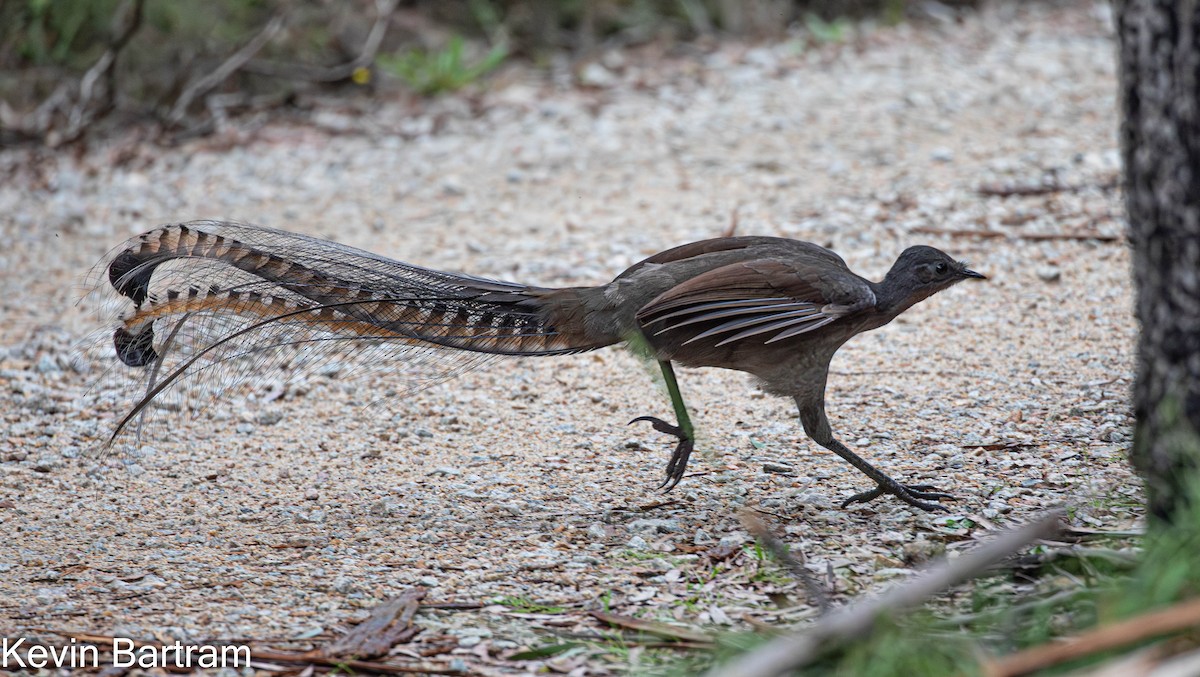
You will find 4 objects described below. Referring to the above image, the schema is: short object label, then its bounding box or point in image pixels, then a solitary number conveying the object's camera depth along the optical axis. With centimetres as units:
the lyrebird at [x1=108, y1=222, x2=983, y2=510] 756
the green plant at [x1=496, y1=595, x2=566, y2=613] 635
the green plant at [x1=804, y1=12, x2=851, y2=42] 2012
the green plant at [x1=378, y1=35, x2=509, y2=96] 1881
